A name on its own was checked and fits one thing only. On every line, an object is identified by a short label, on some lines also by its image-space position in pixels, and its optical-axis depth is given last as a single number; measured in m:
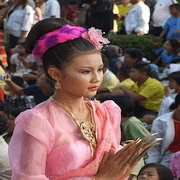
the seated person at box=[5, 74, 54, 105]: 14.26
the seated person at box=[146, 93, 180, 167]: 11.19
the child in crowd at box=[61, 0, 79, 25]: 26.05
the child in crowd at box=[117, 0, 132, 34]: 25.84
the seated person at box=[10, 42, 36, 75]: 19.81
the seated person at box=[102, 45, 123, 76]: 18.22
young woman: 4.54
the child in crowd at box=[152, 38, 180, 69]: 17.72
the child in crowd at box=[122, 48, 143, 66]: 17.31
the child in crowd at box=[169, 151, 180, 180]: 10.12
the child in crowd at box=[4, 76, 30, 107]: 14.28
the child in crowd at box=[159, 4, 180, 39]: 20.25
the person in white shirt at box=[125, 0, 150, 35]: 22.25
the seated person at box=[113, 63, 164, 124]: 14.50
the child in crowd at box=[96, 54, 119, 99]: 15.40
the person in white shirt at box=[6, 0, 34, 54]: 21.41
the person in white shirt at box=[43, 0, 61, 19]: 24.44
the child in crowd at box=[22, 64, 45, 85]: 17.91
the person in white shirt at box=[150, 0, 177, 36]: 22.70
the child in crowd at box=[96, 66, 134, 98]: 14.80
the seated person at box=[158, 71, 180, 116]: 12.79
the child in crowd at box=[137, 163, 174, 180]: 8.49
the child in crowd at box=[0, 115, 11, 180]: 8.16
